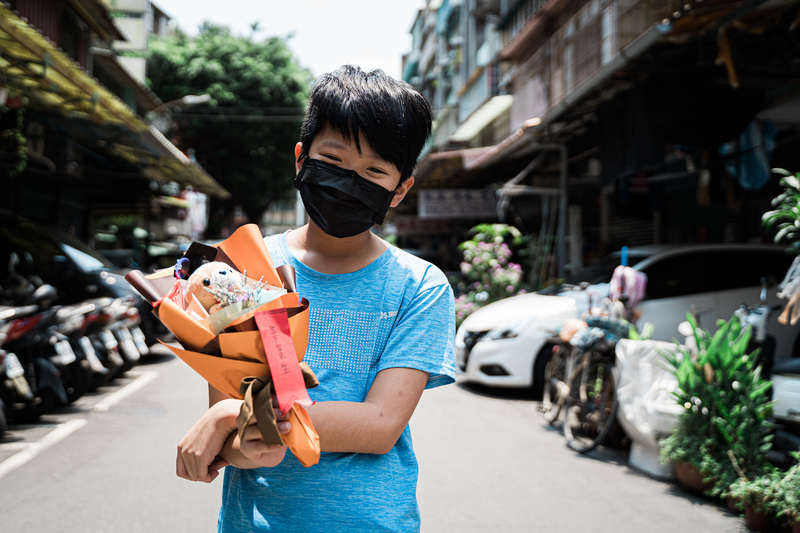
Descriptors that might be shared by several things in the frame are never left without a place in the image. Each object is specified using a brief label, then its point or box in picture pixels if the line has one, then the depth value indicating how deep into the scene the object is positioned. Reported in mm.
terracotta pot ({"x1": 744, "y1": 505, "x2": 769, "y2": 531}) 3957
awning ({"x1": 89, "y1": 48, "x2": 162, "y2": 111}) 19086
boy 1238
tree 28562
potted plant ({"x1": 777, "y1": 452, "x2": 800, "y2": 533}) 3619
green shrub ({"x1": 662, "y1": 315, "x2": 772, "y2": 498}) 4309
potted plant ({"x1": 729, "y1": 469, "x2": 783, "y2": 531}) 3828
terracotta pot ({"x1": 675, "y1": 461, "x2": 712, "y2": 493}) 4602
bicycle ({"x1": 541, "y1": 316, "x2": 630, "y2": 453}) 5766
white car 7367
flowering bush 11805
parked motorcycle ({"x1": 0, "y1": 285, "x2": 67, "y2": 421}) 5637
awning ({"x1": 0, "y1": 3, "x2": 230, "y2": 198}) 6758
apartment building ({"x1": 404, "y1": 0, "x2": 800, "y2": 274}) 6746
